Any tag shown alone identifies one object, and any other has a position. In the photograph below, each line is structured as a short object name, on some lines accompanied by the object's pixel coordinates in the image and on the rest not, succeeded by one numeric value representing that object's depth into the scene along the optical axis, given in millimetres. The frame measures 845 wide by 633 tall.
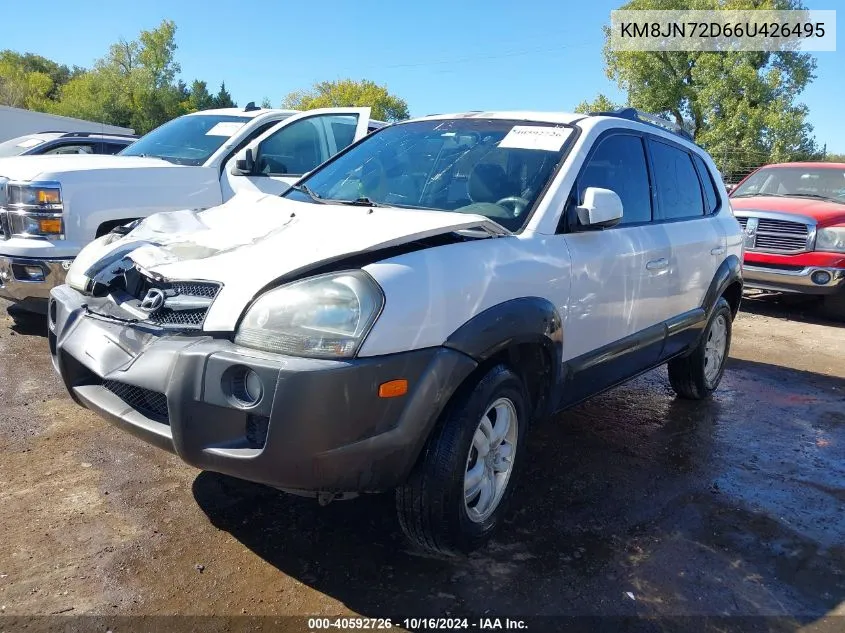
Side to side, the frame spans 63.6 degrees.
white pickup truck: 4922
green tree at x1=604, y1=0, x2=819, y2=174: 29781
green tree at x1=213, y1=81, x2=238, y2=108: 62025
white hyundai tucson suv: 2225
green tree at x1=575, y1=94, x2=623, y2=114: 35656
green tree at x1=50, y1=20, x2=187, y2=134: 56406
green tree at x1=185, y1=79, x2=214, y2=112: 59731
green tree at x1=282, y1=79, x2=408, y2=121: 70125
